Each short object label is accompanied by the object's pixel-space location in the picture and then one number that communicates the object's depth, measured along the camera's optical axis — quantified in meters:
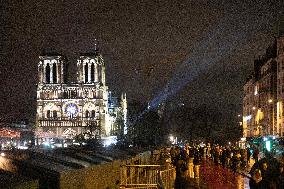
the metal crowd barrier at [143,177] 18.28
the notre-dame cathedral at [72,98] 160.75
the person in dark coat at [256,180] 12.67
